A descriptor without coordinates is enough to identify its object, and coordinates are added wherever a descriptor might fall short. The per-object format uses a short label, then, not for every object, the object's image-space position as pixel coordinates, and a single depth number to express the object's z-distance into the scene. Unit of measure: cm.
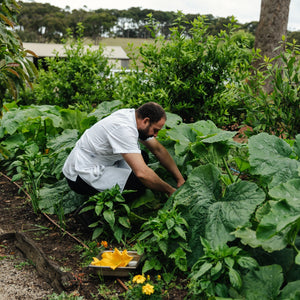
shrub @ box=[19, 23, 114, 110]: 662
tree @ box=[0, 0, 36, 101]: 251
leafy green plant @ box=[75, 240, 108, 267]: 299
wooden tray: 267
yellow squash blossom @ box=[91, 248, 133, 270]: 268
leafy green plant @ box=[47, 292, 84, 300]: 249
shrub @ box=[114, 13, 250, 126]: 443
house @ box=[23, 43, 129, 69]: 3375
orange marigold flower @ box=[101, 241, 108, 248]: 298
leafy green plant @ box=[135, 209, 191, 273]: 260
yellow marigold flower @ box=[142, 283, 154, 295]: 222
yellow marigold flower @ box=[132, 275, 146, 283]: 232
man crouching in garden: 314
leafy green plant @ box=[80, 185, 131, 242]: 306
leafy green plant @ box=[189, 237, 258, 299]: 207
